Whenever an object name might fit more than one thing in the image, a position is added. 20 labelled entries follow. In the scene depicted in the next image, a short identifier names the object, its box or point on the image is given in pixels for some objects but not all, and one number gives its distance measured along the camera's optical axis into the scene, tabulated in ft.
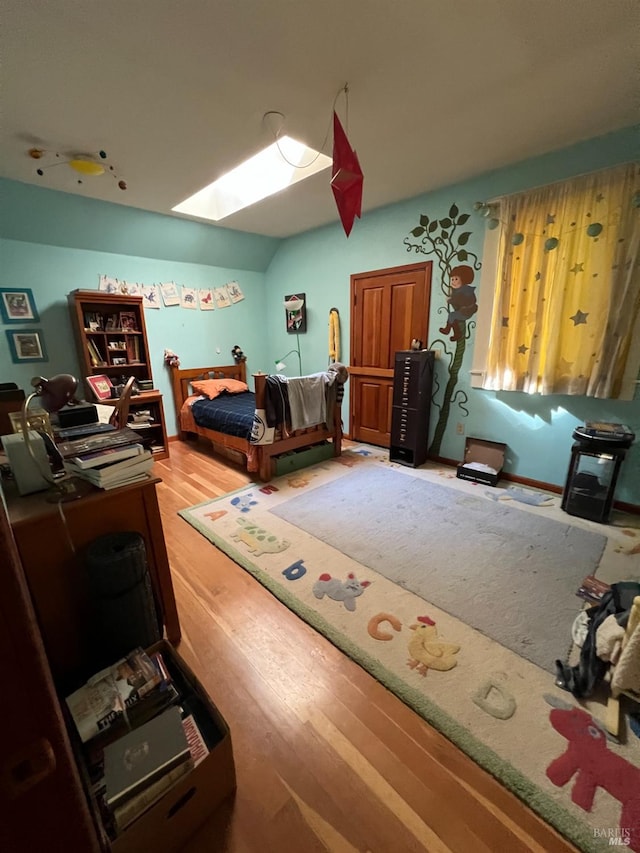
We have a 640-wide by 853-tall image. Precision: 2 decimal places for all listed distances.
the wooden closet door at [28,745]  1.32
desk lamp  4.00
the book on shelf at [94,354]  11.29
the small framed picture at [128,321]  11.96
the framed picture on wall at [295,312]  15.14
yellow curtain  7.57
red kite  5.36
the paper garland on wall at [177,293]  12.34
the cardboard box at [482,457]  10.13
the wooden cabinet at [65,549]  3.66
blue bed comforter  10.73
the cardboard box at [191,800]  2.72
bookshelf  11.12
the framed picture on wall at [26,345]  10.44
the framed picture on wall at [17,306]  10.17
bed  10.23
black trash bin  3.79
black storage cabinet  10.90
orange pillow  13.78
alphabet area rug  3.57
